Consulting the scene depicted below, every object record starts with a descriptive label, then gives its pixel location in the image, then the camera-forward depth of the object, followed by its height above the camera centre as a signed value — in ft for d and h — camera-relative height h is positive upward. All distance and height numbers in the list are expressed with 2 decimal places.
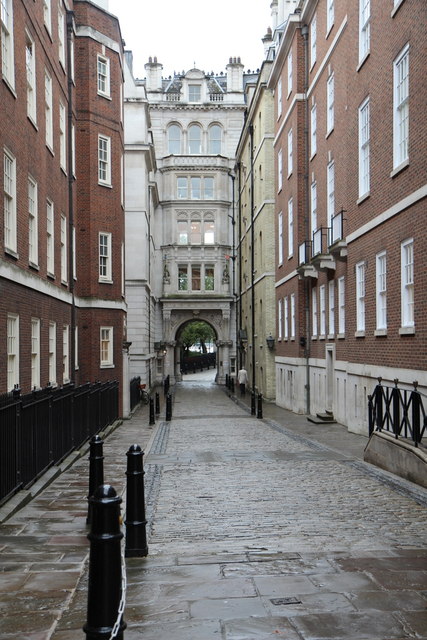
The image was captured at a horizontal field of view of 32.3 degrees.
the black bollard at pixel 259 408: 86.22 -7.16
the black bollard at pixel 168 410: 84.34 -7.16
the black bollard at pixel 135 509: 21.42 -4.70
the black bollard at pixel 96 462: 24.79 -3.84
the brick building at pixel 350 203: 49.90 +12.77
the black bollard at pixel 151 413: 78.59 -7.09
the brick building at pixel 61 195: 52.01 +14.46
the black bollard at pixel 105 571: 11.26 -3.53
